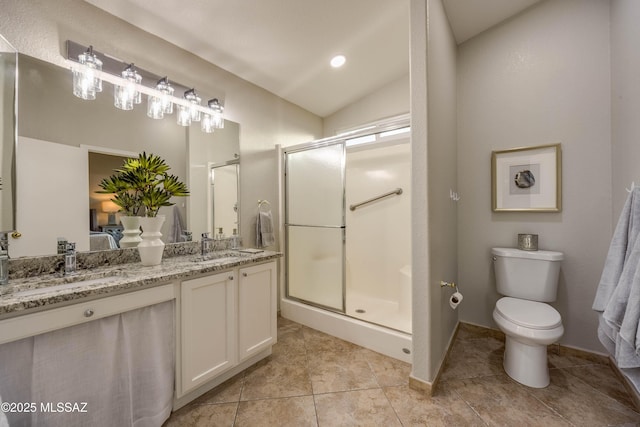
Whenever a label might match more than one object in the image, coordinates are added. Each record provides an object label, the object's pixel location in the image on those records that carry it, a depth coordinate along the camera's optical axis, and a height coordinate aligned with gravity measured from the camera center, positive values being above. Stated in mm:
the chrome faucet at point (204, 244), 1979 -239
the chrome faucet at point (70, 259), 1359 -238
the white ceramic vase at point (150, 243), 1520 -173
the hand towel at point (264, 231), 2410 -167
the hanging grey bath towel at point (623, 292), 1066 -394
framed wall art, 1976 +273
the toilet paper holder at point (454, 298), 1746 -613
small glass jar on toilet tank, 1993 -245
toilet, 1551 -678
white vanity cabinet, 1396 -714
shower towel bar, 2752 +176
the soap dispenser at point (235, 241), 2223 -243
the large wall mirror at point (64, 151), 1296 +380
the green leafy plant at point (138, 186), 1508 +176
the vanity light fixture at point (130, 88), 1462 +870
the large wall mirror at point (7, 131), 1226 +426
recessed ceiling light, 2275 +1427
